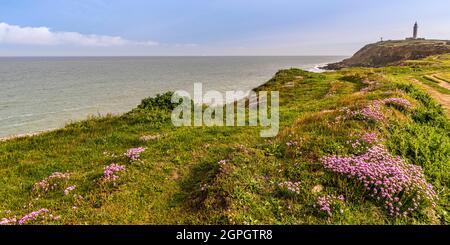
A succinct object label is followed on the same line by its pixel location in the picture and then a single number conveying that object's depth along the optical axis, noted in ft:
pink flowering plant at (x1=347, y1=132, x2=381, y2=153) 34.00
